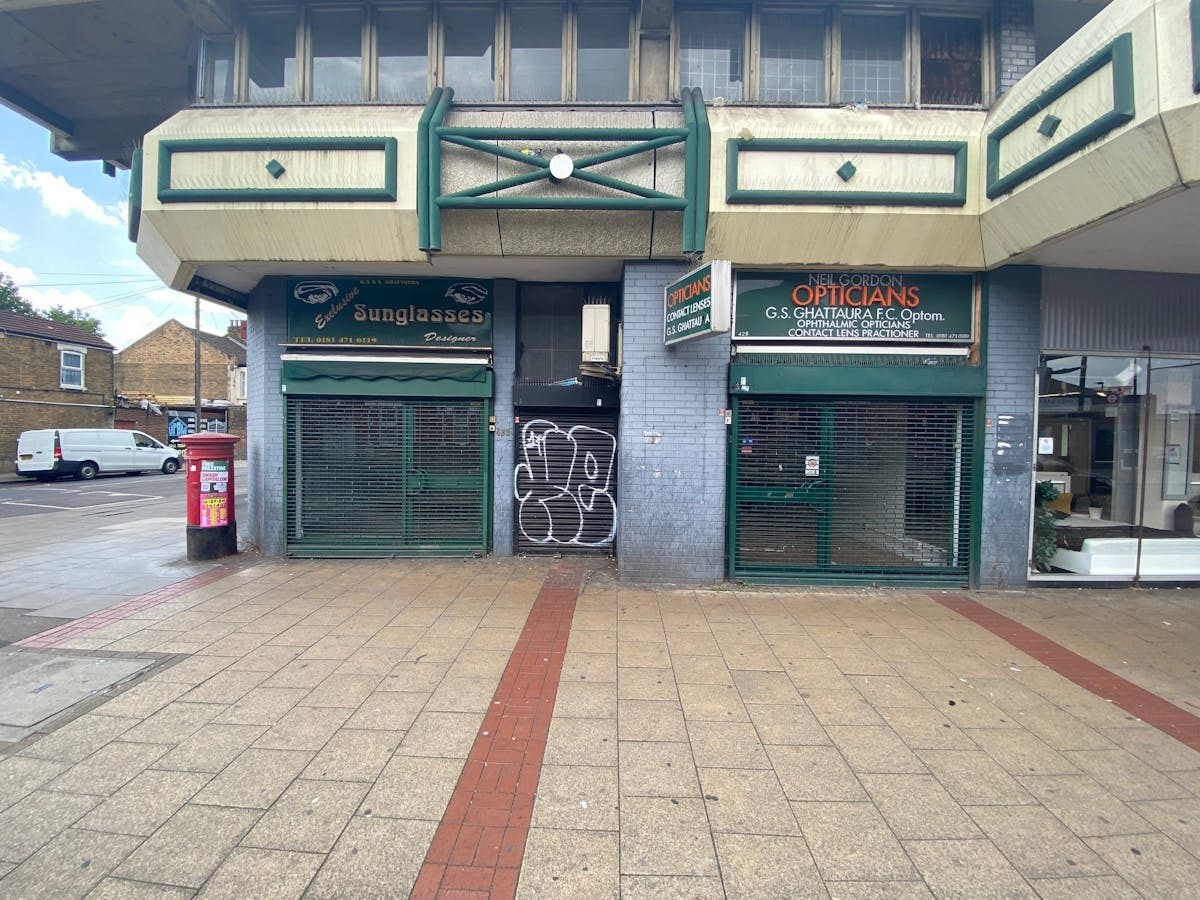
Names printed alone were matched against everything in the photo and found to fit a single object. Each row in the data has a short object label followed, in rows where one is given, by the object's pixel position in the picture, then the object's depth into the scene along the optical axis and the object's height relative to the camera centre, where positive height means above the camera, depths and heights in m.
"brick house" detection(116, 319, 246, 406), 34.06 +3.80
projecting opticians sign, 5.27 +1.34
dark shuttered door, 7.68 -0.56
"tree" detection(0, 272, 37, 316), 37.21 +8.51
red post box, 7.45 -0.86
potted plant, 6.82 -1.10
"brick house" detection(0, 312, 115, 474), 22.16 +2.07
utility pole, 24.94 +2.72
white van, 19.44 -0.91
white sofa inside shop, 6.79 -1.33
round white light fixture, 5.98 +2.84
